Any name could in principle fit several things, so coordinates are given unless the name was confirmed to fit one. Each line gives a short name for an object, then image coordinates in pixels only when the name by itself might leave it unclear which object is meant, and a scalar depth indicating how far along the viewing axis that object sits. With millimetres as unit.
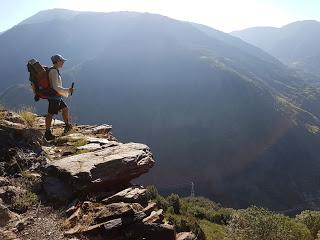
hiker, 8280
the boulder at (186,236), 5941
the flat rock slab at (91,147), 7929
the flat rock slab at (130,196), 5947
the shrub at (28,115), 9390
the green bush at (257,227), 12128
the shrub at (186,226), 14281
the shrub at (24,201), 5733
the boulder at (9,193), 5801
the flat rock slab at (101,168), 6187
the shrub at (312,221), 23146
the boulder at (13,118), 8553
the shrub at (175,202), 27057
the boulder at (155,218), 5537
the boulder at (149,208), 5819
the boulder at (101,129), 10139
